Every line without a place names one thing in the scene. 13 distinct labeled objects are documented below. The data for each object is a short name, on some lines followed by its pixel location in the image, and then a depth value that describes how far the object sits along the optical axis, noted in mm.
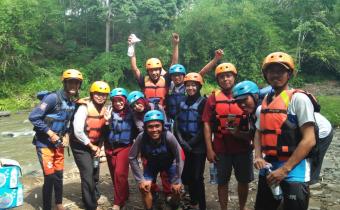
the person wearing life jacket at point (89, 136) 5543
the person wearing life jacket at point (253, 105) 4297
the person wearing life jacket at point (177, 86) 6172
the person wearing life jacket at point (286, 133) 3188
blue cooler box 4309
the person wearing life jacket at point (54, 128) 5316
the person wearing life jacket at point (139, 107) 5734
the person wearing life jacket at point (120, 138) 5762
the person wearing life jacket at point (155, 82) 6520
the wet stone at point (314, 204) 5876
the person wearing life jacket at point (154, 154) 5152
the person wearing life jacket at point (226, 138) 5051
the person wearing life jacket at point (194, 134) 5527
